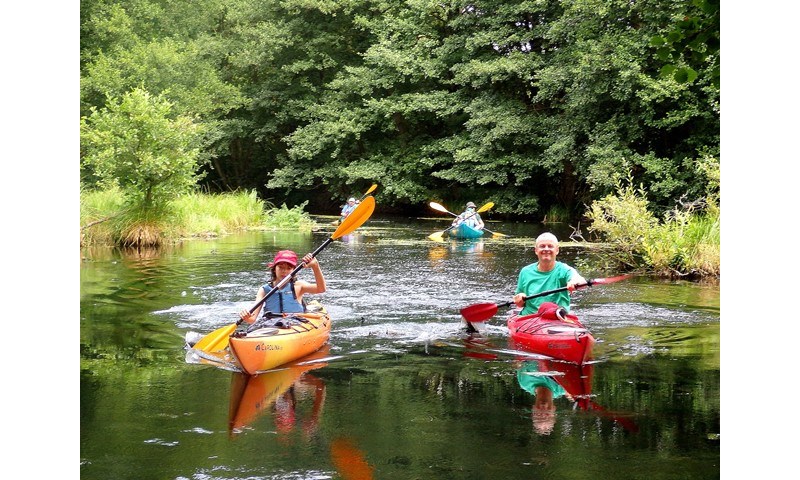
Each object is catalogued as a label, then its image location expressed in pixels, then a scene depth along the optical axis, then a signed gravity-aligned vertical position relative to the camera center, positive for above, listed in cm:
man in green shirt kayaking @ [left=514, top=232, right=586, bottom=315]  748 -38
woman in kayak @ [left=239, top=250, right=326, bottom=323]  731 -51
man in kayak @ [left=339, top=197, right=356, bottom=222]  2245 +65
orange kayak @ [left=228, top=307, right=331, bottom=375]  641 -86
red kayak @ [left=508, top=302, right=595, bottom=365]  664 -82
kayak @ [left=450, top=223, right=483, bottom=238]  1911 -1
